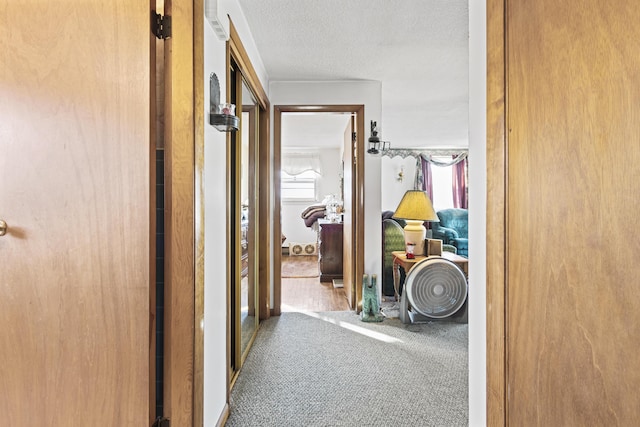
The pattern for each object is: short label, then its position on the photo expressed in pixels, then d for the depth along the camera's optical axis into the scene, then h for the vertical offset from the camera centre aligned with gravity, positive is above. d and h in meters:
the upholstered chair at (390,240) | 3.56 -0.27
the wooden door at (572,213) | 0.56 +0.00
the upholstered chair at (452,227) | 5.35 -0.22
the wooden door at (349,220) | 3.44 -0.06
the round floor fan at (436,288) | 2.75 -0.62
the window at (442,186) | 7.61 +0.67
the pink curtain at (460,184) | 7.42 +0.71
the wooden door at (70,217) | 1.08 +0.00
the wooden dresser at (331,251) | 4.69 -0.52
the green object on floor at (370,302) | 3.05 -0.81
